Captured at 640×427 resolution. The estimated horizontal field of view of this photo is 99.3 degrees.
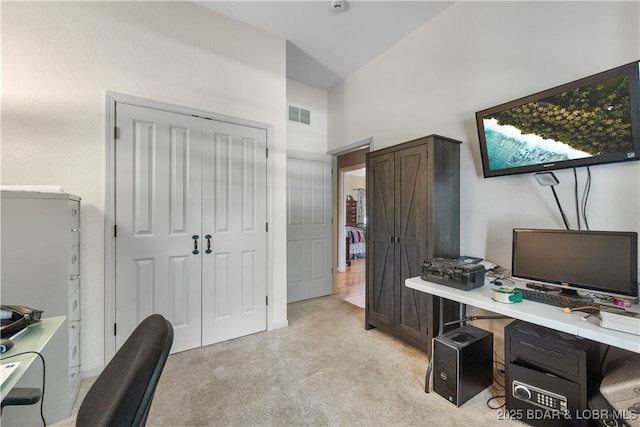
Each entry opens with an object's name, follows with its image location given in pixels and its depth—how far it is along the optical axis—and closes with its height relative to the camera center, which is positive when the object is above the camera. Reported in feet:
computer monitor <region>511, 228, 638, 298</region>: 4.88 -0.95
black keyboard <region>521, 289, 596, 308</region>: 5.11 -1.71
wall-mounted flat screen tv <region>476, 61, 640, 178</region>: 5.05 +1.88
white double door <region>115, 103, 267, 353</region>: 7.46 -0.43
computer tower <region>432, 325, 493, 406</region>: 5.82 -3.40
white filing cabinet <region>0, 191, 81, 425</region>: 5.16 -1.24
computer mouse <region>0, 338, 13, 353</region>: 3.02 -1.52
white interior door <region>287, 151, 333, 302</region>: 12.99 -0.71
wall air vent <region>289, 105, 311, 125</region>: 13.00 +4.69
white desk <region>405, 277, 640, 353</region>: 3.95 -1.79
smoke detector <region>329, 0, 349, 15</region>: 8.23 +6.33
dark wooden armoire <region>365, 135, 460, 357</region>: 7.74 -0.45
